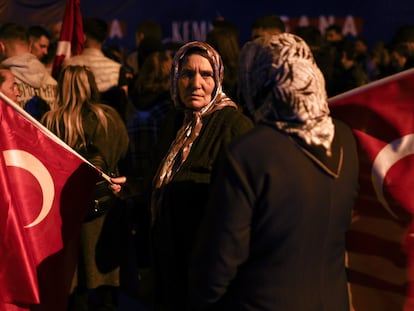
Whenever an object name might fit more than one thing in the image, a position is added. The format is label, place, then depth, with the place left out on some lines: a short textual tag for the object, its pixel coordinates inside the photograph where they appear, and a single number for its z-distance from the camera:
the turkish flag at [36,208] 4.16
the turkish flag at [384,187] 3.66
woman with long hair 5.22
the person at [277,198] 2.74
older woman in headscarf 3.65
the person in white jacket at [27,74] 6.18
